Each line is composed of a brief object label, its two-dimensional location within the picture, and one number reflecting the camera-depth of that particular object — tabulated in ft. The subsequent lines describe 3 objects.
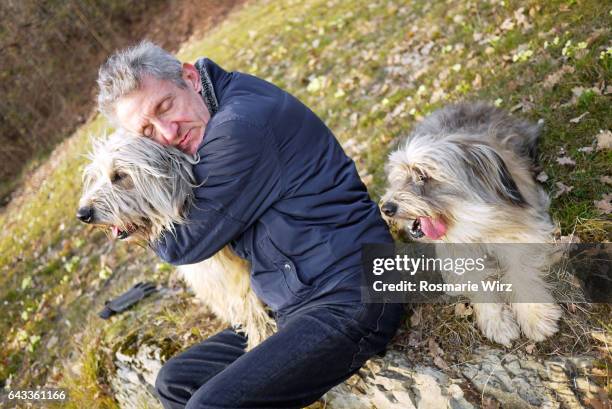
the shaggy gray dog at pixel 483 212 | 9.65
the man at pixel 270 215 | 9.64
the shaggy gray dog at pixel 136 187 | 10.34
